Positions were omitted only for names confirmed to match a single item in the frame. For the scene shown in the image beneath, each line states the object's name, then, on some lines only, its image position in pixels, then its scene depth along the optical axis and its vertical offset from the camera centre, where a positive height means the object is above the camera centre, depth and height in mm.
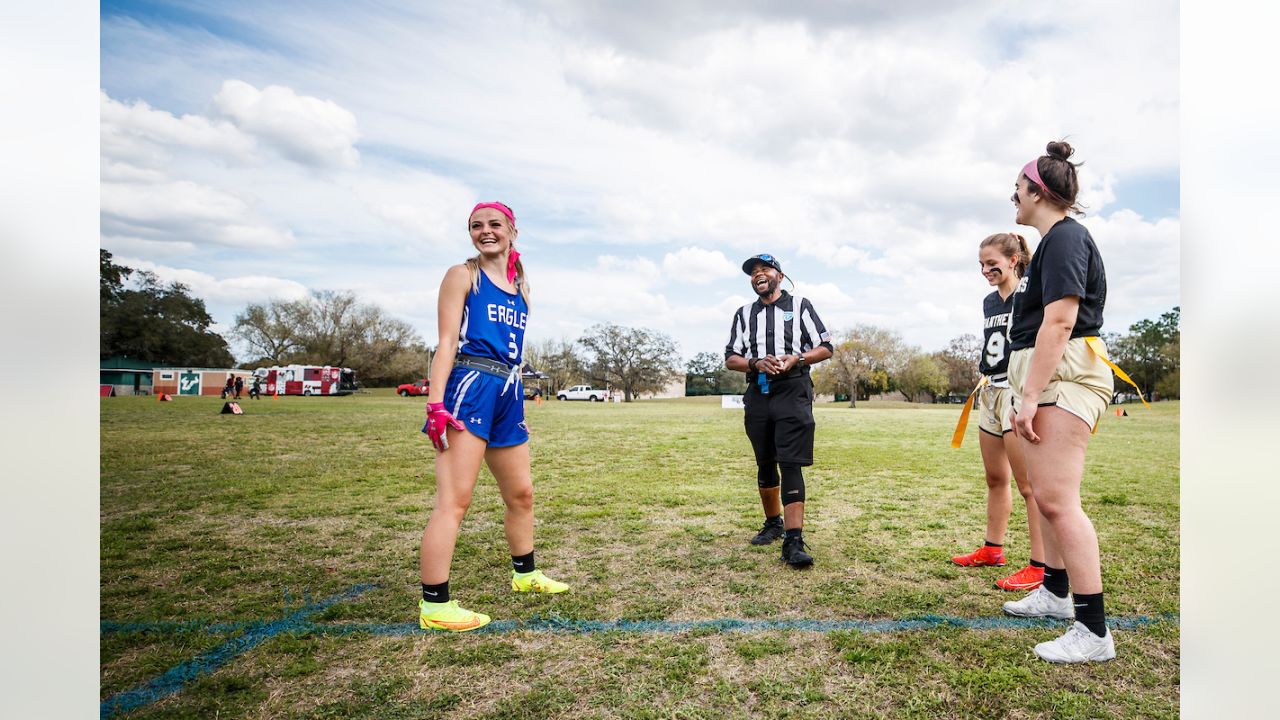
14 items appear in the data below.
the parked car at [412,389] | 49406 -1630
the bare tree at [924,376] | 53406 -865
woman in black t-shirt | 2885 -89
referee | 4574 -64
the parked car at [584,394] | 52344 -2210
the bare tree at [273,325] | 49562 +3496
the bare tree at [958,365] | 52031 +69
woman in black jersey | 4125 -284
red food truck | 48250 -827
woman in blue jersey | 3361 -195
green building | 40688 -369
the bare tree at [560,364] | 56250 +345
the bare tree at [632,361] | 61625 +616
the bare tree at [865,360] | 52031 +518
